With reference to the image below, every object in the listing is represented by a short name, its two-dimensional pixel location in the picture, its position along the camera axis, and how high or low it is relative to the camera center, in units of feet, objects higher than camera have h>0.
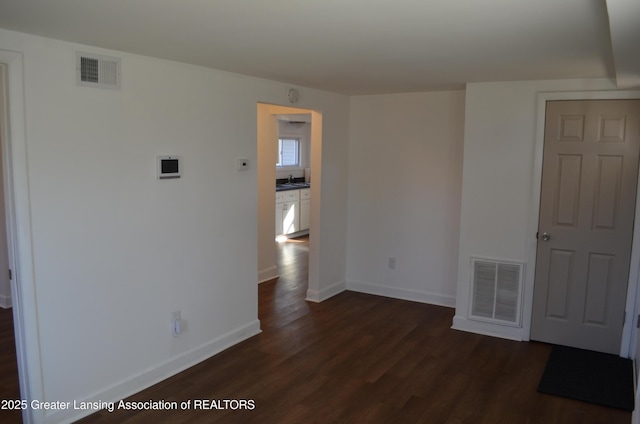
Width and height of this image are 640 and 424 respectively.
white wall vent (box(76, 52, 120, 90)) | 9.24 +1.74
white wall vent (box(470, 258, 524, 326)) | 14.06 -3.50
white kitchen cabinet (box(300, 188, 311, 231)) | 28.68 -2.48
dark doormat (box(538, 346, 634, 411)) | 10.80 -4.87
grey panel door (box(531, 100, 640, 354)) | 12.57 -1.30
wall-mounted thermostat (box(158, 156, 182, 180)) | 10.91 -0.09
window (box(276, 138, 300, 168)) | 30.78 +0.84
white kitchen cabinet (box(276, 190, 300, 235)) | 27.12 -2.62
